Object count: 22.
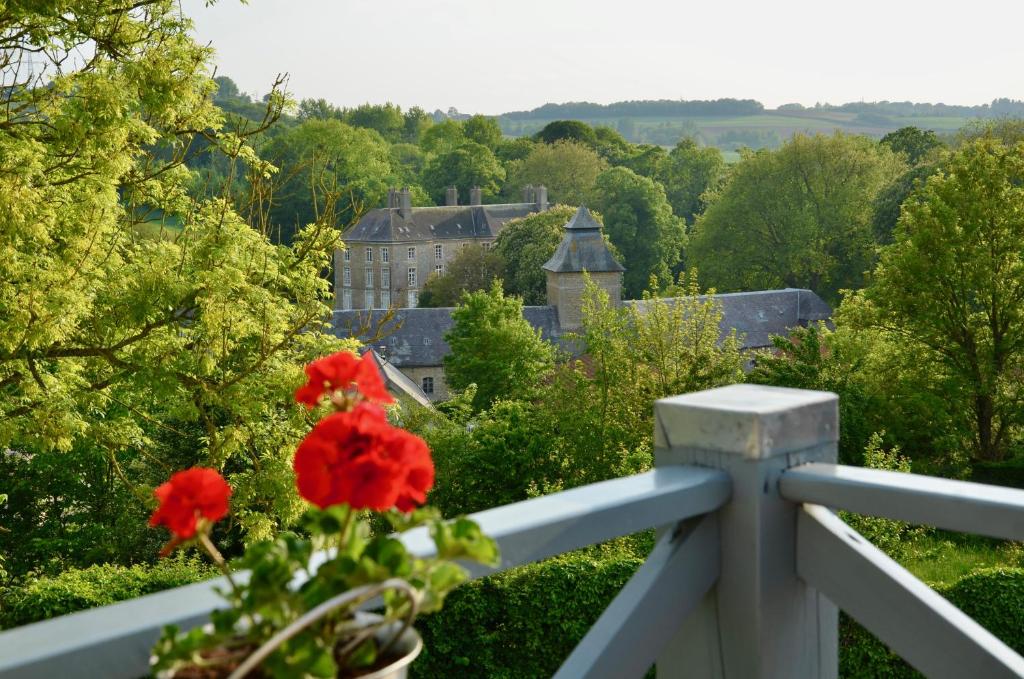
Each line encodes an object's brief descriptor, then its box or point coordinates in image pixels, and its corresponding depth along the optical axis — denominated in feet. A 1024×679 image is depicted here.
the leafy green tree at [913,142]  198.80
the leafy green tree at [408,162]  297.74
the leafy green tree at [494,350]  135.54
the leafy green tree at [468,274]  192.03
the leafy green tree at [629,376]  84.84
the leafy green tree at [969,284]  80.12
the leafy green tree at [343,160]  225.35
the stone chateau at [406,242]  251.60
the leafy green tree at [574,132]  283.79
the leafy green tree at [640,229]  208.44
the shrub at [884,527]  49.01
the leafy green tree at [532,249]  188.34
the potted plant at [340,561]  3.27
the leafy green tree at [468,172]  281.13
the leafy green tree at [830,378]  77.10
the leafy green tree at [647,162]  265.13
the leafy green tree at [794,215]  179.83
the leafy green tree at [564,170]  261.03
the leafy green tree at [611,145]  278.87
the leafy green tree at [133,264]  32.14
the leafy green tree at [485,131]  307.58
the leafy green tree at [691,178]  256.11
